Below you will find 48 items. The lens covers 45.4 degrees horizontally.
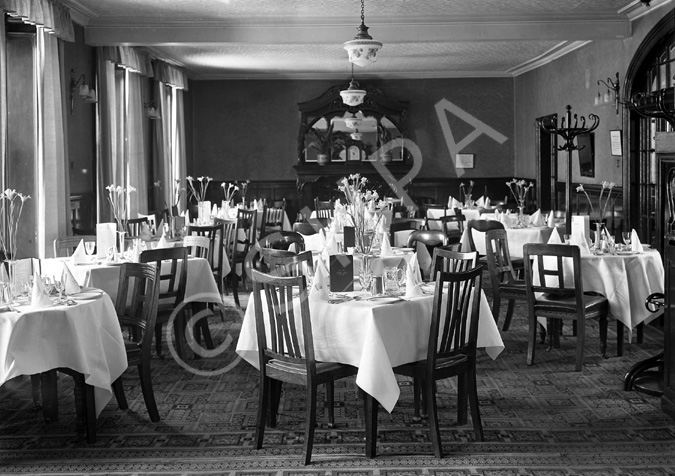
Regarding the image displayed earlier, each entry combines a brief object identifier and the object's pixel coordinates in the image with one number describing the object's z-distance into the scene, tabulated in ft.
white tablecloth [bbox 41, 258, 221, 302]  21.03
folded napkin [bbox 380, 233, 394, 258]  22.67
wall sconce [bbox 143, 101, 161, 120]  41.33
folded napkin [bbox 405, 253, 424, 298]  15.42
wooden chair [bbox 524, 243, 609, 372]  20.11
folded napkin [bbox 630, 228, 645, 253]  23.11
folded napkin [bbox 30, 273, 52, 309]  15.01
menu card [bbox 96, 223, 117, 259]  22.44
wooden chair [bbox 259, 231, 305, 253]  22.71
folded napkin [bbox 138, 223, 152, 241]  27.18
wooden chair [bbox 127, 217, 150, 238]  29.55
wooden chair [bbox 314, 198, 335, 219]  37.90
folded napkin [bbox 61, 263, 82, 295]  16.22
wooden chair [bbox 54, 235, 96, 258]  24.62
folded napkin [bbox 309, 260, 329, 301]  15.16
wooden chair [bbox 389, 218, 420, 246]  28.55
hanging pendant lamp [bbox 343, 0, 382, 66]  26.25
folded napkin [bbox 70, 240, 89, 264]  21.88
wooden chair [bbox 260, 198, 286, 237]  41.14
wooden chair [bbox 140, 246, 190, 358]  19.66
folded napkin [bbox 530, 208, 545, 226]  33.04
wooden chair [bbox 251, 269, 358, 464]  13.85
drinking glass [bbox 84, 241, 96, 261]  22.02
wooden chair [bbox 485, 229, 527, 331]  22.91
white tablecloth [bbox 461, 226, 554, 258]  30.63
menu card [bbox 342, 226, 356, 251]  21.44
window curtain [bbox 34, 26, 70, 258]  27.94
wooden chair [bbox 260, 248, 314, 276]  18.21
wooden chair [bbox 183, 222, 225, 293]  27.37
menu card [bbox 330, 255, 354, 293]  15.55
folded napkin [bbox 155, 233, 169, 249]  24.44
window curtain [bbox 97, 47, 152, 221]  34.12
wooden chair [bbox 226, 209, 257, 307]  30.30
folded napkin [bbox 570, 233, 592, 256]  22.63
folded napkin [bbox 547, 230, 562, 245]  24.18
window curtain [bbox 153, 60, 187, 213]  43.32
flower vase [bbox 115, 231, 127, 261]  22.43
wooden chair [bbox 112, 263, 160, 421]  15.96
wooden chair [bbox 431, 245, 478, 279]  17.22
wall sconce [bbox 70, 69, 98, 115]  30.86
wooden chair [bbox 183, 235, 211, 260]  23.56
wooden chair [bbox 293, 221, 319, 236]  26.22
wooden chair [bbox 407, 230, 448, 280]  23.85
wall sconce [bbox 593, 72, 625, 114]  34.01
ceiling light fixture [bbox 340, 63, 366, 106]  38.14
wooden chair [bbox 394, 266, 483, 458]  14.16
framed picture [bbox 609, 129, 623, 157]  34.03
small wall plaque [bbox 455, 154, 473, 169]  54.54
